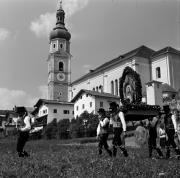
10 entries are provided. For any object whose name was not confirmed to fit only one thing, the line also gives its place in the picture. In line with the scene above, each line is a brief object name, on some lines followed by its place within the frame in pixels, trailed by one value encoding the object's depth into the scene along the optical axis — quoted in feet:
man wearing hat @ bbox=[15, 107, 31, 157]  23.48
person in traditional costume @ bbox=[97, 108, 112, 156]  24.75
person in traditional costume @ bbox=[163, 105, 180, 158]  23.89
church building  141.44
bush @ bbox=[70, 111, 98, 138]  92.42
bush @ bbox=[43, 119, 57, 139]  103.01
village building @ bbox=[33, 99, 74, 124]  158.22
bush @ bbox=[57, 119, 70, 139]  99.00
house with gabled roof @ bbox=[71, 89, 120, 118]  140.73
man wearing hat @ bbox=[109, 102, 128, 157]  23.08
